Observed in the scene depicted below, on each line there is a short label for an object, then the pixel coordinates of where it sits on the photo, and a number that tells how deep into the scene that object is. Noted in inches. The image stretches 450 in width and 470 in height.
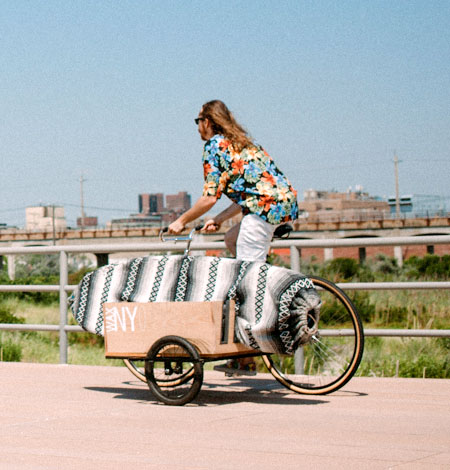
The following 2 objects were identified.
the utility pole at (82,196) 5334.6
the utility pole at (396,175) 4419.0
